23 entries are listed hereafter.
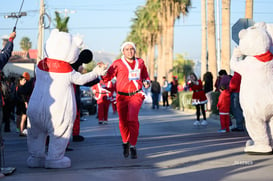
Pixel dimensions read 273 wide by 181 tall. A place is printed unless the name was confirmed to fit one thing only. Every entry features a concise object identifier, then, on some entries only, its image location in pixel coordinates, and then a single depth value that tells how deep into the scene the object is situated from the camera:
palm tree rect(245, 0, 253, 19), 22.34
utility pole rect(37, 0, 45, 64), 32.06
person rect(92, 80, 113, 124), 19.31
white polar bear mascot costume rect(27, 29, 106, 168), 7.93
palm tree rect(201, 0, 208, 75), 33.03
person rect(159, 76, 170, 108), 35.14
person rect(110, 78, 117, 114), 19.22
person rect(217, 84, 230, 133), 14.52
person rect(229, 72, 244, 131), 14.86
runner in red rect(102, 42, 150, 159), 9.02
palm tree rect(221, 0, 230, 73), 24.52
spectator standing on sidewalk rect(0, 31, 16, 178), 7.61
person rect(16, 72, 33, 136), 14.13
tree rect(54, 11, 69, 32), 58.28
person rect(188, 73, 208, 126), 17.20
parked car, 28.31
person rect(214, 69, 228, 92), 14.82
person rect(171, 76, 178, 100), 36.94
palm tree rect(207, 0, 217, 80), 27.92
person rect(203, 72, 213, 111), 20.33
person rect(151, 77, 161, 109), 33.34
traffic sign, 14.53
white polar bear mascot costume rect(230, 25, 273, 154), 8.70
